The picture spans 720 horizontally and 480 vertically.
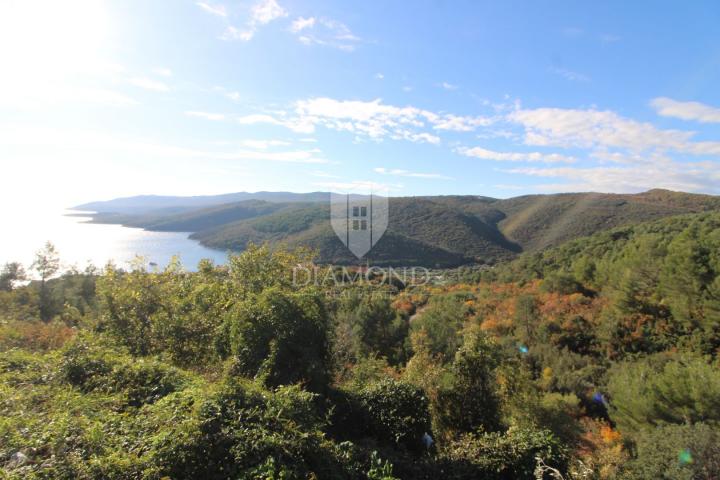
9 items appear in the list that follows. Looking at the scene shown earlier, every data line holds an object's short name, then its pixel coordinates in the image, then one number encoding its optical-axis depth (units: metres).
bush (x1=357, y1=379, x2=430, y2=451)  6.51
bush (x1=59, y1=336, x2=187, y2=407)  4.70
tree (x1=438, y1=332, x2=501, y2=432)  7.90
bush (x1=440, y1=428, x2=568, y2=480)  5.57
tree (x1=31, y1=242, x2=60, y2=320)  21.45
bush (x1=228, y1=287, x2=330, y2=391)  5.55
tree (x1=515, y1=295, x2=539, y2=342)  21.34
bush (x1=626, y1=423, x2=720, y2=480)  5.71
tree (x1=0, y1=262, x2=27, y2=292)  23.39
